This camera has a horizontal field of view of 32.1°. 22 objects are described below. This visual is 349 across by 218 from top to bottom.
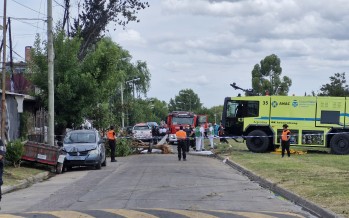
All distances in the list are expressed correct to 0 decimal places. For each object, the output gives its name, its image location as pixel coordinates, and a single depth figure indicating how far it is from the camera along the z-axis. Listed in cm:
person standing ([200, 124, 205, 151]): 3494
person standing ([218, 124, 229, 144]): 3296
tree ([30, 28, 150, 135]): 2987
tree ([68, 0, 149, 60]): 4125
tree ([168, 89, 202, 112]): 16662
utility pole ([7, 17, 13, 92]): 3152
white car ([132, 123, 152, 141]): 4612
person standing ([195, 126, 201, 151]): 3477
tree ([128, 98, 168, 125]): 9006
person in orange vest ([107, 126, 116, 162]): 2833
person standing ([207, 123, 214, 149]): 3625
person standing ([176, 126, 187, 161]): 2743
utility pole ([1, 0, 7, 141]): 2126
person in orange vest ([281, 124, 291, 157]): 2675
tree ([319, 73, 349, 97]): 7020
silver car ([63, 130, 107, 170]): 2353
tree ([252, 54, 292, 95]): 5939
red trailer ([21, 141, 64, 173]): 2234
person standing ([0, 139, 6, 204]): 1270
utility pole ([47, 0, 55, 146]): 2486
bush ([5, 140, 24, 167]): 2127
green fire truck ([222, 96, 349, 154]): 3008
